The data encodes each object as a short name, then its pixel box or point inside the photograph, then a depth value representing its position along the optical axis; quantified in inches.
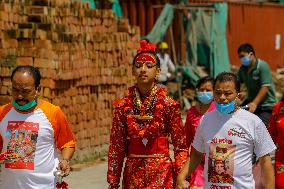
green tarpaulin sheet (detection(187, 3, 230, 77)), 747.4
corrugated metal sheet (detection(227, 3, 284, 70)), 989.8
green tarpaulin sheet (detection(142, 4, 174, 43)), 726.5
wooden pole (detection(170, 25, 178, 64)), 758.0
